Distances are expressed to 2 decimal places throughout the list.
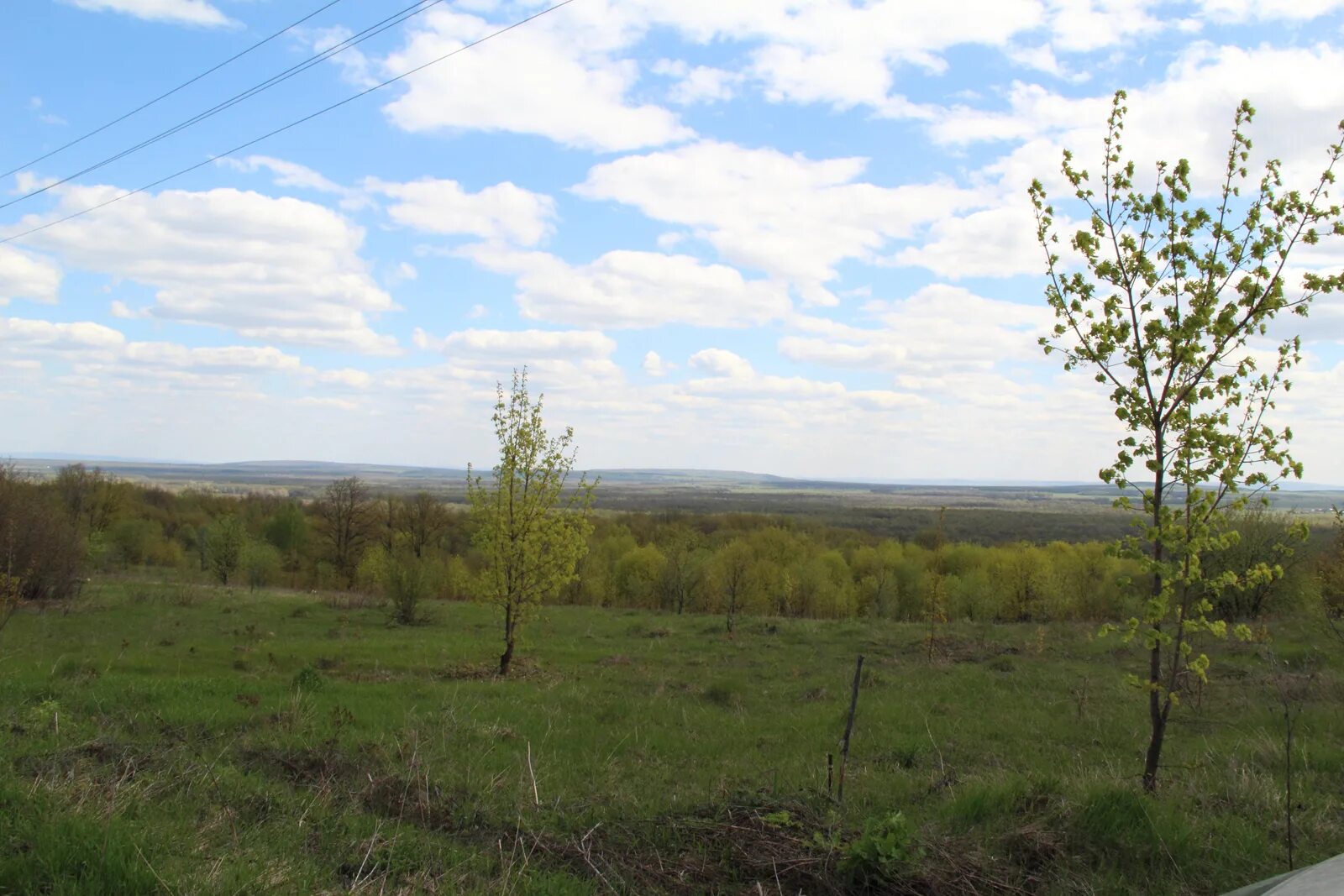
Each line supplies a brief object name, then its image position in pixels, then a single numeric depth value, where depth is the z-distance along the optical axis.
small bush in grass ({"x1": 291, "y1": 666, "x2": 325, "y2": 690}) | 12.44
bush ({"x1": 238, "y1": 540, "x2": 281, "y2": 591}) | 44.50
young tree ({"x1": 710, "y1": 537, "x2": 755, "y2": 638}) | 48.59
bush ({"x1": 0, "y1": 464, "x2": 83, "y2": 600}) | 24.23
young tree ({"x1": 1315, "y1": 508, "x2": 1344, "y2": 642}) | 19.04
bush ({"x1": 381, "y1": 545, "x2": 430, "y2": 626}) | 26.42
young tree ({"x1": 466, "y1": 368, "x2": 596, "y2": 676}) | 16.73
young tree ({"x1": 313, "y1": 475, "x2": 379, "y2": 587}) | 54.09
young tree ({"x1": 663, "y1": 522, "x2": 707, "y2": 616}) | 45.81
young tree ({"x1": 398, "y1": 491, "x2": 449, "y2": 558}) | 57.16
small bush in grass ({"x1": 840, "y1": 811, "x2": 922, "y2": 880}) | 4.79
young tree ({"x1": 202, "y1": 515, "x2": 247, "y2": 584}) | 45.09
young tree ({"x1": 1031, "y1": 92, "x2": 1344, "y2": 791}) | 5.87
